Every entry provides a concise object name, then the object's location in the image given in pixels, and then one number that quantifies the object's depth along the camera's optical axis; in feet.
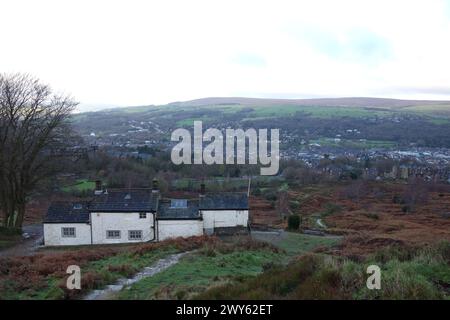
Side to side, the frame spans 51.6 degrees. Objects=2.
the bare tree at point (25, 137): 110.42
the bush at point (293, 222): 122.01
